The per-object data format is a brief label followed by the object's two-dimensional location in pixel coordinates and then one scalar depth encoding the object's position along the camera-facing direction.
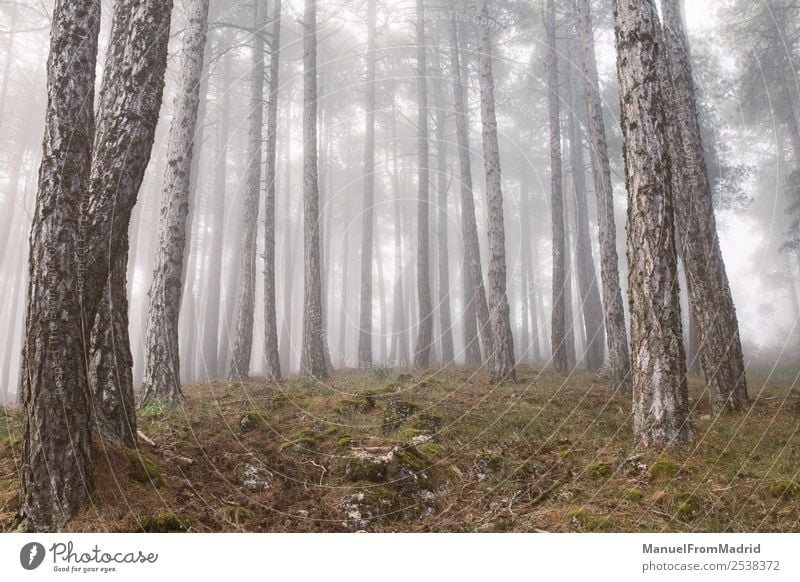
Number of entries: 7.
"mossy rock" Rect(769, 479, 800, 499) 4.61
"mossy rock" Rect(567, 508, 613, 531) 4.34
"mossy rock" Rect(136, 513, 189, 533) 4.13
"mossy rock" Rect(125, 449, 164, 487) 4.71
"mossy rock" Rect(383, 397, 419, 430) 7.48
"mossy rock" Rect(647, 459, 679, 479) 5.03
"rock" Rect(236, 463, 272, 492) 5.37
